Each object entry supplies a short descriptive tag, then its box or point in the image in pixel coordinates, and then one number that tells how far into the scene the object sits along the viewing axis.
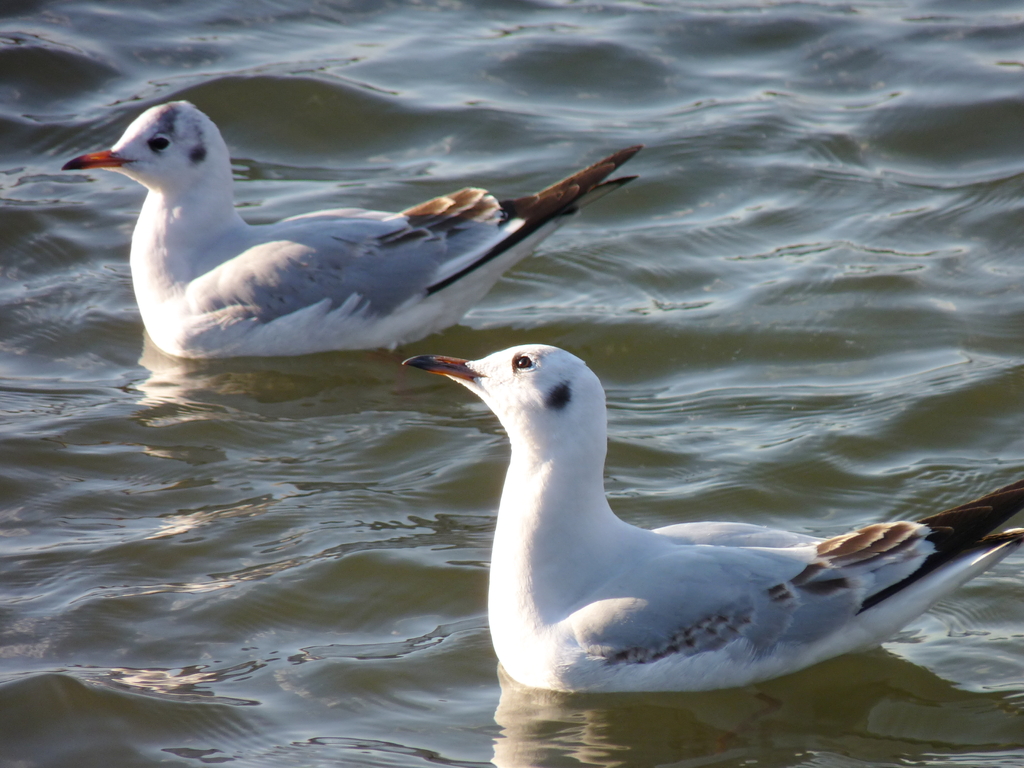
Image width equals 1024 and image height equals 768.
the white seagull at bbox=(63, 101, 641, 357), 15.91
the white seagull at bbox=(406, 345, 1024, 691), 9.59
